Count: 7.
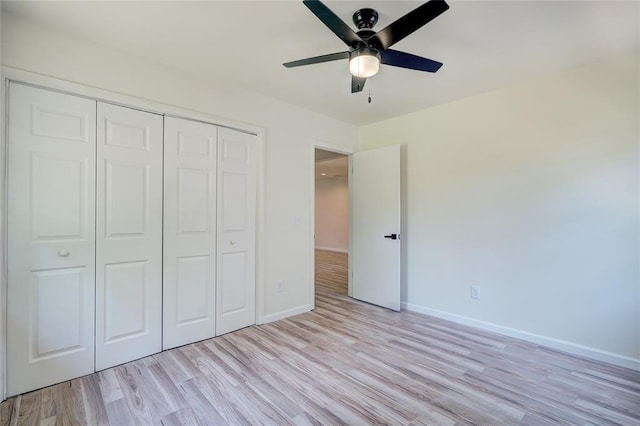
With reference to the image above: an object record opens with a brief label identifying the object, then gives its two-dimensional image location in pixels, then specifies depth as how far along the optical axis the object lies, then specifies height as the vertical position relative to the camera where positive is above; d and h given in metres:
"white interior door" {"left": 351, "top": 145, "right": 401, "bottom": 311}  3.56 -0.15
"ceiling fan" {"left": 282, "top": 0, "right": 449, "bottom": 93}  1.43 +1.00
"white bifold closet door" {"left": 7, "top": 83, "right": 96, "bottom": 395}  1.87 -0.17
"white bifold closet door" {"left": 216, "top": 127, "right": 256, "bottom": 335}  2.82 -0.17
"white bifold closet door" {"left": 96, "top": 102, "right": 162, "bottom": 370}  2.18 -0.17
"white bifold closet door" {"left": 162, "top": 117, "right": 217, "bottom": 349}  2.50 -0.17
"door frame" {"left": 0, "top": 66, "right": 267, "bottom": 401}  1.80 +0.75
